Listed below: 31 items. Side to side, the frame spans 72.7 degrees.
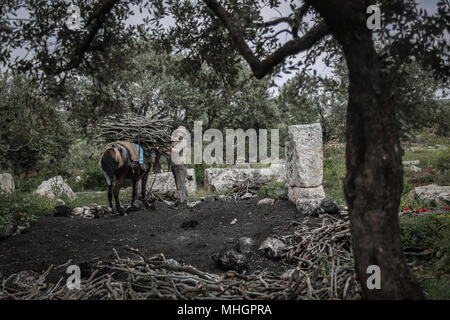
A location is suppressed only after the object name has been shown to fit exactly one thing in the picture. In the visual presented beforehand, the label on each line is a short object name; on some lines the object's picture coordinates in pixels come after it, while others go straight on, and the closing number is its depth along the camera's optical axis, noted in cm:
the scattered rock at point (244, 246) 462
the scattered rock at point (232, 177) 1118
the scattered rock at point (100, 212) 802
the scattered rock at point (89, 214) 804
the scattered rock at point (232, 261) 399
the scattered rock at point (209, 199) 970
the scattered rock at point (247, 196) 968
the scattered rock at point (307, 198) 617
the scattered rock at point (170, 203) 977
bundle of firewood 828
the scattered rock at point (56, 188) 1038
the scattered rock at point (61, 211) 761
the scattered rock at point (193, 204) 919
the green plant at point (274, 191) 854
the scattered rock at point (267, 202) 801
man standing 916
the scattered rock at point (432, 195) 632
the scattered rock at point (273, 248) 449
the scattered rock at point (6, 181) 1320
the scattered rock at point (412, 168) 1211
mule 761
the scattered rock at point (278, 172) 1104
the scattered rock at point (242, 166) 1420
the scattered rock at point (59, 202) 877
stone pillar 706
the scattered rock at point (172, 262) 372
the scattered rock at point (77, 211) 810
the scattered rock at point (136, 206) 868
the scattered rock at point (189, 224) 685
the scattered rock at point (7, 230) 542
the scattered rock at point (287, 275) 340
